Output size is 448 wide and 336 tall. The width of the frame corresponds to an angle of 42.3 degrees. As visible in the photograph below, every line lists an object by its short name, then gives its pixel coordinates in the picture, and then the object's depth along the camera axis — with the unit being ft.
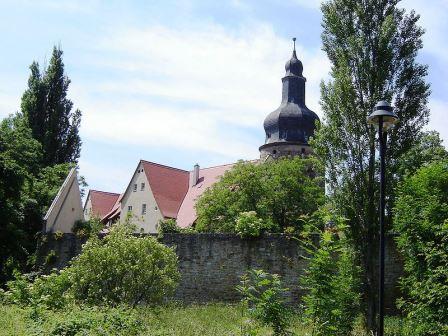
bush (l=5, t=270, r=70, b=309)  47.32
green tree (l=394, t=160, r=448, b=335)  40.98
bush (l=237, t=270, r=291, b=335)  32.96
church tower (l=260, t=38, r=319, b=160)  142.92
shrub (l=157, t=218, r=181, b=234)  77.71
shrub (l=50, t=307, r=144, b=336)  33.55
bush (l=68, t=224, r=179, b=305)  47.01
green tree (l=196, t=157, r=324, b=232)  93.66
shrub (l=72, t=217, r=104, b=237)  72.34
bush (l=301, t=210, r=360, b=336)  32.60
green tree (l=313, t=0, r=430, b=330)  51.85
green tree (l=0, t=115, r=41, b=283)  68.08
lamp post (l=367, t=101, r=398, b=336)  28.49
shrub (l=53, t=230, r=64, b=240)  70.11
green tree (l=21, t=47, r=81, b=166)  110.93
